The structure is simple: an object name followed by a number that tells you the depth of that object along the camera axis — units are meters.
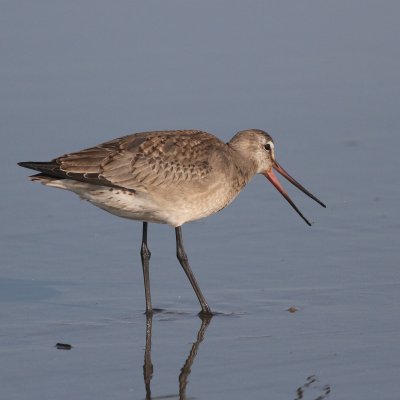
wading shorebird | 17.70
